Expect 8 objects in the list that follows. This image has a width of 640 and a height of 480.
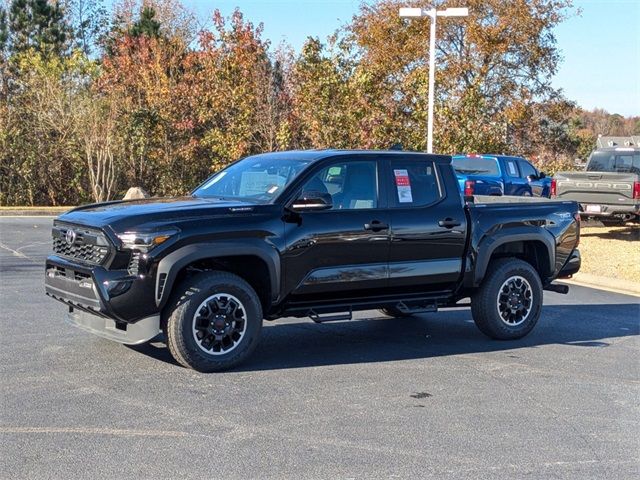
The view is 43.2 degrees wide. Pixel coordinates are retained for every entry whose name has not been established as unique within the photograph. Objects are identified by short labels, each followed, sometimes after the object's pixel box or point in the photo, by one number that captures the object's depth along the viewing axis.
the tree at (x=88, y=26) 41.53
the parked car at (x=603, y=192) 18.34
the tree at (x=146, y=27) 32.70
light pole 17.37
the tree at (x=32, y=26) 36.06
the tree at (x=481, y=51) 30.98
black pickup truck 6.41
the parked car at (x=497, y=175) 20.81
